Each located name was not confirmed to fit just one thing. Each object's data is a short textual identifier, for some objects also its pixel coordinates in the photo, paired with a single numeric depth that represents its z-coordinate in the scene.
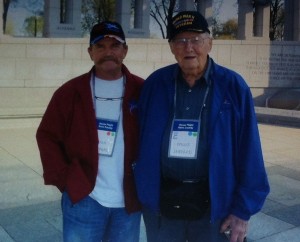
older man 2.16
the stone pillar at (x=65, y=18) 21.44
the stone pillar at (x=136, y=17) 22.52
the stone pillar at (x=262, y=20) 27.63
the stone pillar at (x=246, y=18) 25.47
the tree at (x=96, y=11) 37.48
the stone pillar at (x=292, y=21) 23.09
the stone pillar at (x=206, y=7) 25.88
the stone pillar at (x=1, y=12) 17.08
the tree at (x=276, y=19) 39.75
